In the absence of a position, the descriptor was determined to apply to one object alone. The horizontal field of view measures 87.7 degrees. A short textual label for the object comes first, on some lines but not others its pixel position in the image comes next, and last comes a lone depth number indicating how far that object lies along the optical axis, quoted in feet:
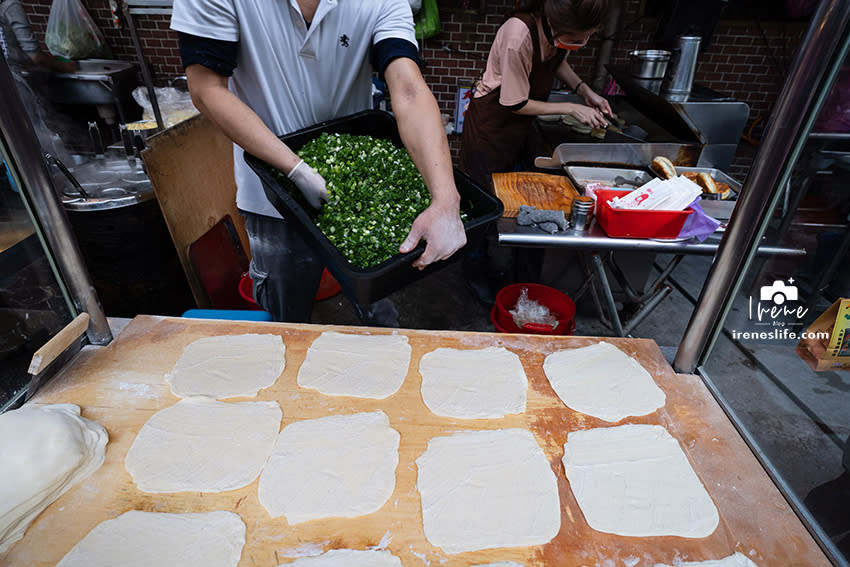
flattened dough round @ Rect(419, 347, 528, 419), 3.82
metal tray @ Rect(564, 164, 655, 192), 7.86
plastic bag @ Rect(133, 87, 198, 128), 11.37
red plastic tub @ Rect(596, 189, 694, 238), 6.22
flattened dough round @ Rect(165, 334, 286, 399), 3.91
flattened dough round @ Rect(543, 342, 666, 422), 3.87
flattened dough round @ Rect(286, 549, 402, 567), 2.75
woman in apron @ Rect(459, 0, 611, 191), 7.80
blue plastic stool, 5.93
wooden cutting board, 7.41
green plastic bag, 13.58
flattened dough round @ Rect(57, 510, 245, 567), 2.75
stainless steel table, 6.38
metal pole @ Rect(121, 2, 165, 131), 7.33
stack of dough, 2.82
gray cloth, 6.59
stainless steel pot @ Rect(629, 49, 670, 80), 10.48
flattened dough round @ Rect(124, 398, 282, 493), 3.22
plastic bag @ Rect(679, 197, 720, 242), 6.43
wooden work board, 2.86
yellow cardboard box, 3.36
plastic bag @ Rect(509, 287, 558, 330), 7.98
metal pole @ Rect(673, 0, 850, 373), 2.80
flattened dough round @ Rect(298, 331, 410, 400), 3.96
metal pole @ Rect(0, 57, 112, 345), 3.29
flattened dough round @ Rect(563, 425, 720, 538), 3.05
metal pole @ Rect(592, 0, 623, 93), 13.97
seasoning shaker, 6.56
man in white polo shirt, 4.51
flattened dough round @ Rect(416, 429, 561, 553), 2.95
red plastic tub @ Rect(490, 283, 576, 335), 7.66
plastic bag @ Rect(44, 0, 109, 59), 12.90
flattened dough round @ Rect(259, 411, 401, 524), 3.08
